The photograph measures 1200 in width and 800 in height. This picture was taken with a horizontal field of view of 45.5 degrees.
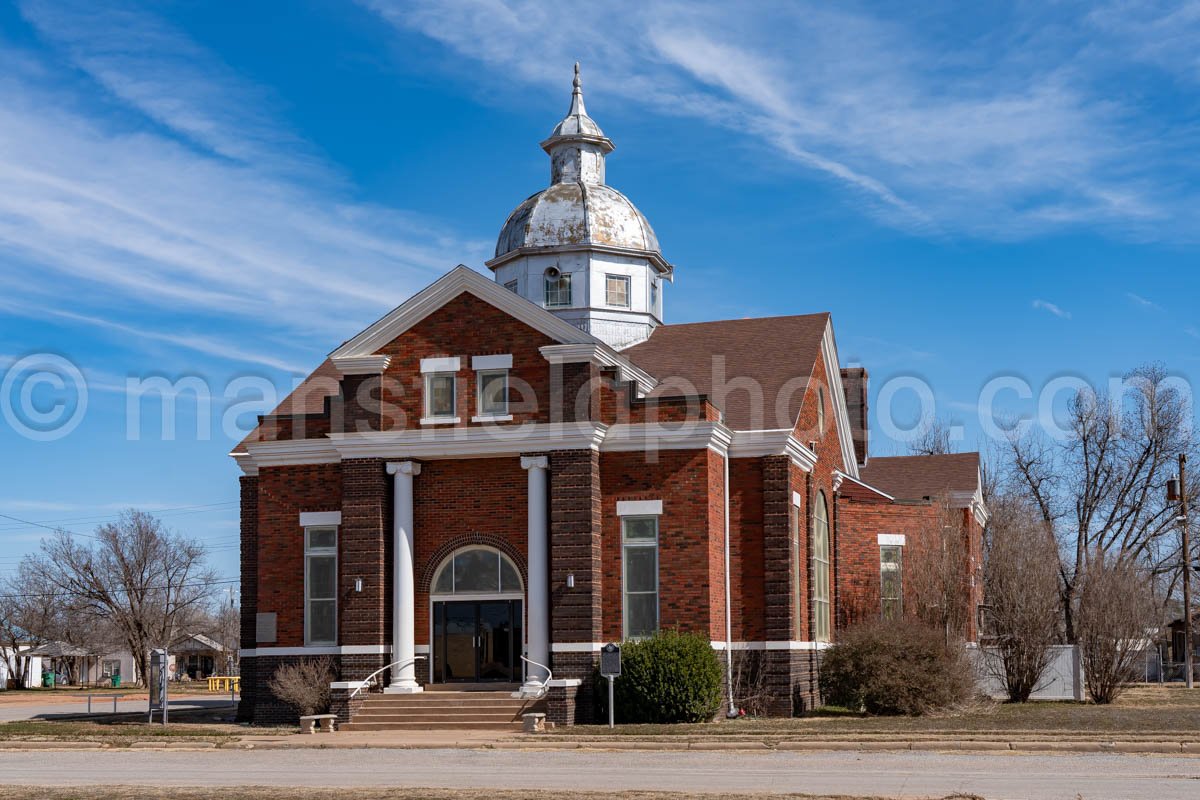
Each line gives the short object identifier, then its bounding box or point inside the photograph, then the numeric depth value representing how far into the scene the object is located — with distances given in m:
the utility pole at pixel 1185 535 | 45.67
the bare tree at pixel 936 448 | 71.25
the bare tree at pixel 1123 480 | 54.56
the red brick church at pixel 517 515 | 29.48
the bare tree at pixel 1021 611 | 33.78
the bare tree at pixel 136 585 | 73.69
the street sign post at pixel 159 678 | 29.97
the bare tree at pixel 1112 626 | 33.53
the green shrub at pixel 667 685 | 27.81
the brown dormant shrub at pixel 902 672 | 29.53
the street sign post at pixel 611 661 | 26.77
